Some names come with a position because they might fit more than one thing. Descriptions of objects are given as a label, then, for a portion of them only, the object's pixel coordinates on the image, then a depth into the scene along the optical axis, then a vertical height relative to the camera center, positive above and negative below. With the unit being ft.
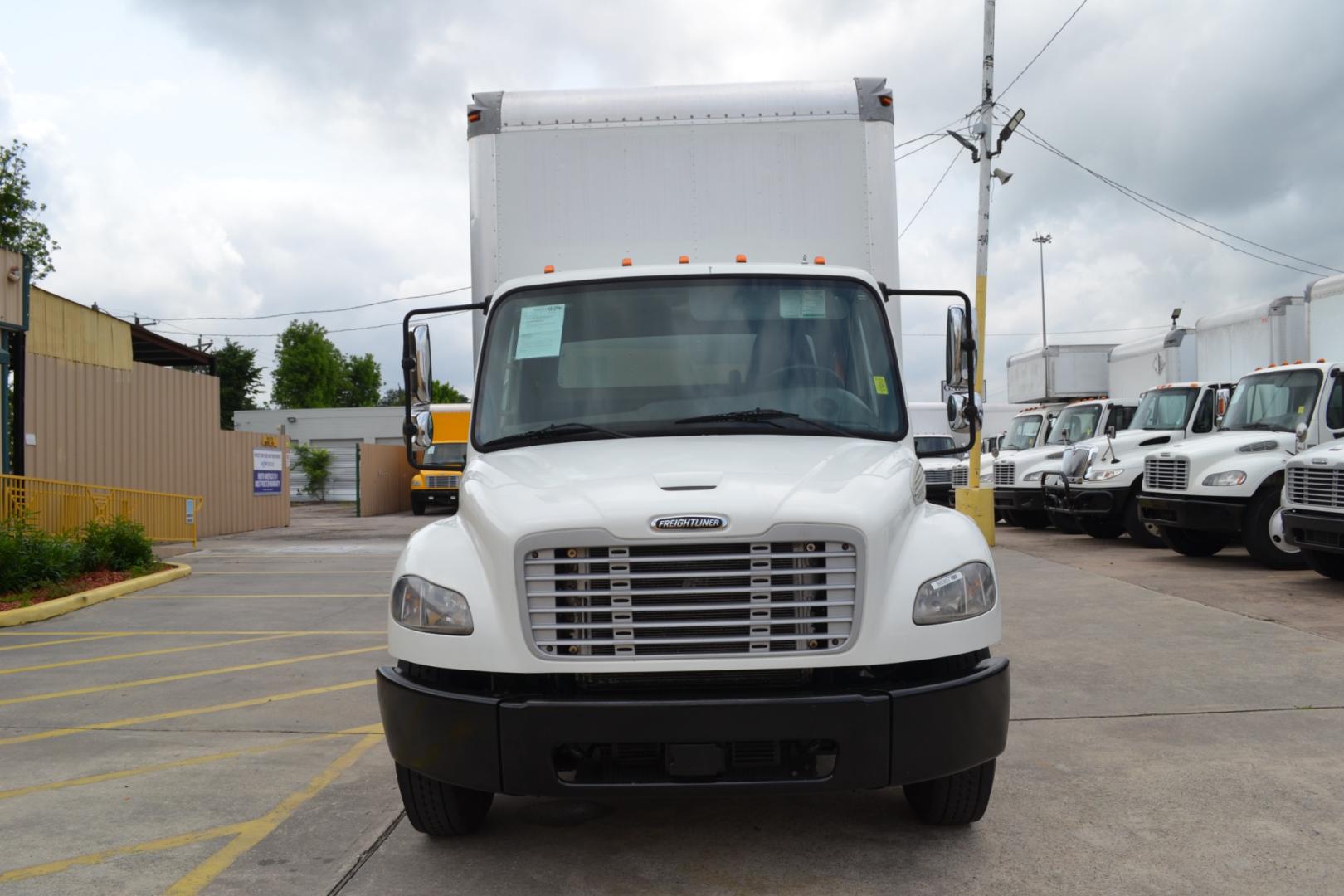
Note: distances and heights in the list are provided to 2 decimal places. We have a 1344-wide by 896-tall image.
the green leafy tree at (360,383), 283.61 +25.74
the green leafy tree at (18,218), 143.84 +35.05
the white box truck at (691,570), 11.77 -0.99
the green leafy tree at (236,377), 233.14 +23.31
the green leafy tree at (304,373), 235.40 +23.48
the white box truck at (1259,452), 40.57 +0.56
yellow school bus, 89.92 +0.41
